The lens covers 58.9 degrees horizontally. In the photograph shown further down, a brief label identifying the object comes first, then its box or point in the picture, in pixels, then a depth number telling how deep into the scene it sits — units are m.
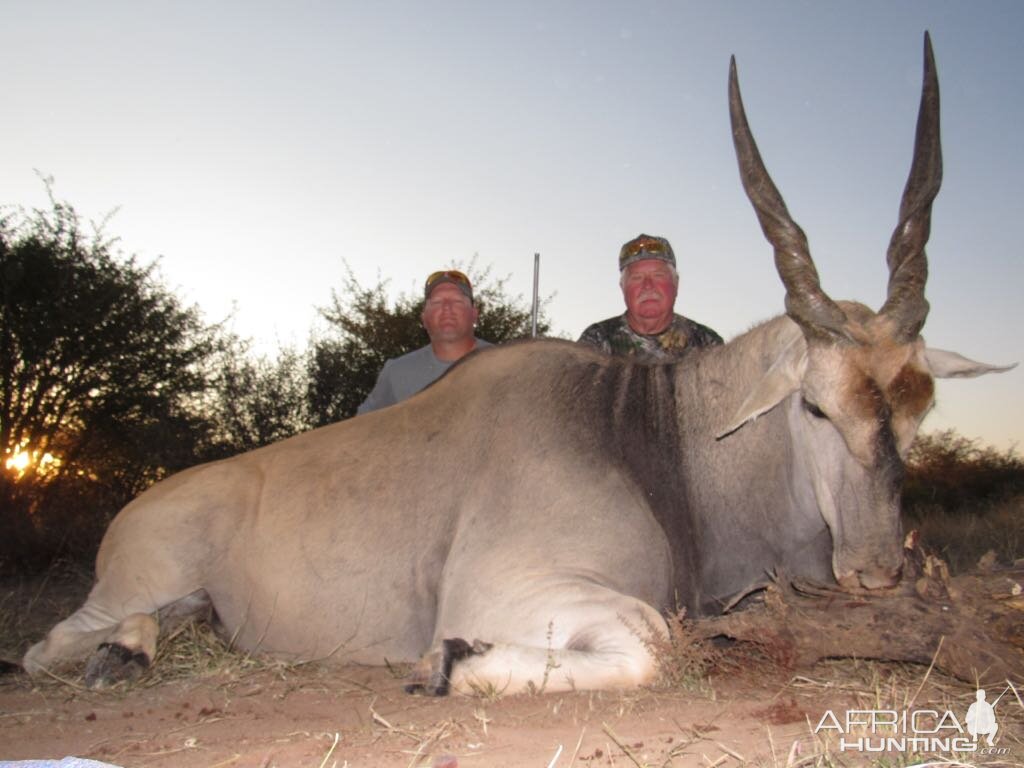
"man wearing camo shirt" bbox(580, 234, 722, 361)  6.00
